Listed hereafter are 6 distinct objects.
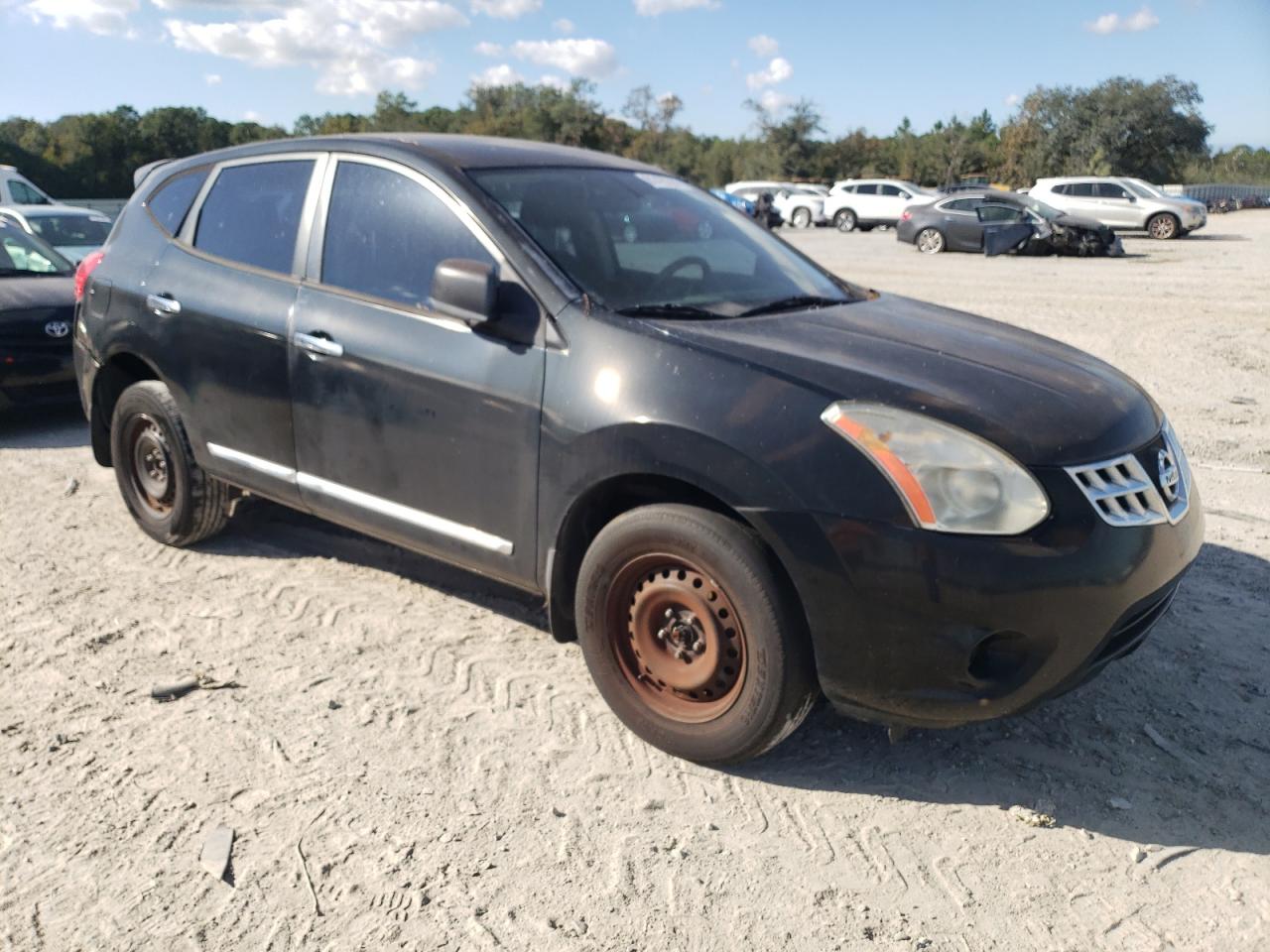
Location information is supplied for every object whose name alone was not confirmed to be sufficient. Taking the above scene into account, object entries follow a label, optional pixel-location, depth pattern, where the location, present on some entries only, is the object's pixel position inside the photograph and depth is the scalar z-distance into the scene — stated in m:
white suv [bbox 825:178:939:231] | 34.16
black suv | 2.78
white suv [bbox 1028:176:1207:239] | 27.55
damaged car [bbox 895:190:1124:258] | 22.20
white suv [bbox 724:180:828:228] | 37.22
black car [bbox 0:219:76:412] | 7.34
